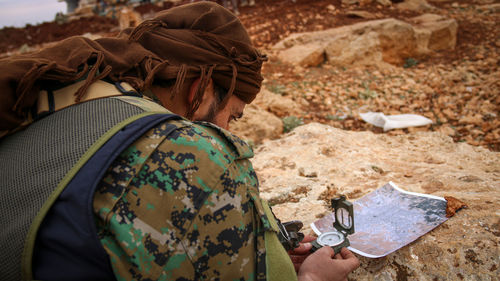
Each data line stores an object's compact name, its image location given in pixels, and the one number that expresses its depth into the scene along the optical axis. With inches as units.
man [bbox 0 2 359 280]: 33.2
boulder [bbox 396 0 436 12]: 392.5
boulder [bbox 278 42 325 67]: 267.4
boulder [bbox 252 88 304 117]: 198.5
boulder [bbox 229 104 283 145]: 159.9
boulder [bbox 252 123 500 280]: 59.5
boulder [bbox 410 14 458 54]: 289.0
